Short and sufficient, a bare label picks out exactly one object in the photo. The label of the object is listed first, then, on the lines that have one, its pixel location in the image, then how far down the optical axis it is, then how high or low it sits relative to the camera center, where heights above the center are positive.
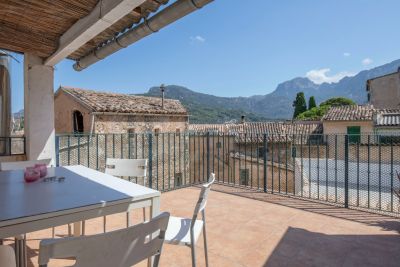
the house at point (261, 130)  10.65 -0.11
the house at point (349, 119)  18.66 +0.63
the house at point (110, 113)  12.48 +0.85
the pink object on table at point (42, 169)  1.92 -0.30
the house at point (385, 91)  22.42 +3.34
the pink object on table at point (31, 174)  1.81 -0.32
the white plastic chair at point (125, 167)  2.59 -0.38
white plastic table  1.13 -0.38
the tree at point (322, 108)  33.69 +2.77
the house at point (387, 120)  16.89 +0.52
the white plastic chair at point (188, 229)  1.60 -0.72
